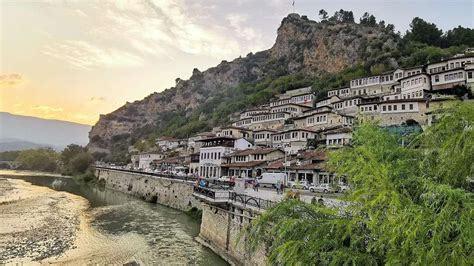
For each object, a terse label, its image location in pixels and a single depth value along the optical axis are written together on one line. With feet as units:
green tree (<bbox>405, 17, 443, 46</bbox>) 356.46
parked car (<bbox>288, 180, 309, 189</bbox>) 108.17
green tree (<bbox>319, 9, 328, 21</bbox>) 531.50
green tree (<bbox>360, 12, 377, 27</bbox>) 444.55
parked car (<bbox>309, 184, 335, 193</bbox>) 102.77
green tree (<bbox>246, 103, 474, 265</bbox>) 23.06
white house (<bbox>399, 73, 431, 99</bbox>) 206.26
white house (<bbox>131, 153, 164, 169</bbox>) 331.98
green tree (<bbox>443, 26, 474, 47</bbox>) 330.28
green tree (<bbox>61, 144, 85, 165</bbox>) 428.44
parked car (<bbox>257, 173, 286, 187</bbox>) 119.03
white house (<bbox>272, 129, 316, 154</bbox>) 202.08
